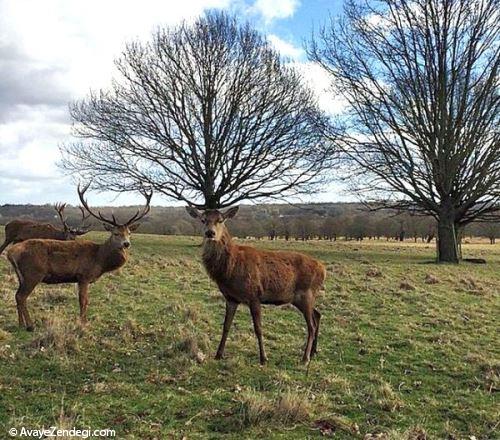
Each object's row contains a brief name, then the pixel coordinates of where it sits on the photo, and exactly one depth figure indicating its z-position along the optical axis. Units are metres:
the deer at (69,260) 9.17
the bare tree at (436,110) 24.66
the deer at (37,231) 17.72
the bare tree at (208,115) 28.30
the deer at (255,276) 8.03
